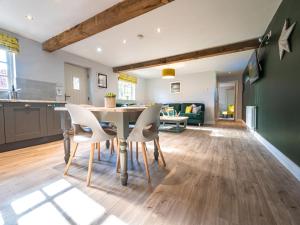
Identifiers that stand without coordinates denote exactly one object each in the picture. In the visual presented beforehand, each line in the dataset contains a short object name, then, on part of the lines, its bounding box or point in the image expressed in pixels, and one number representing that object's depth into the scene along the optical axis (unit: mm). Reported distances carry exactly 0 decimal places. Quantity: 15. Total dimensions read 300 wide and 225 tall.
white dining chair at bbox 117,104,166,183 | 1494
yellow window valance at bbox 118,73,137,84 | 6441
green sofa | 6020
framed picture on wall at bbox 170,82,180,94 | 7520
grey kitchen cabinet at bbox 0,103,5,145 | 2503
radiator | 3709
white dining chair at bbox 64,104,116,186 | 1465
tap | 3027
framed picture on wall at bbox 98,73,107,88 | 5355
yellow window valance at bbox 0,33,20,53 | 2867
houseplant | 1671
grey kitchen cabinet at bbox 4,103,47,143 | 2607
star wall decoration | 1852
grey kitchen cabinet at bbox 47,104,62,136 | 3223
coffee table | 4497
